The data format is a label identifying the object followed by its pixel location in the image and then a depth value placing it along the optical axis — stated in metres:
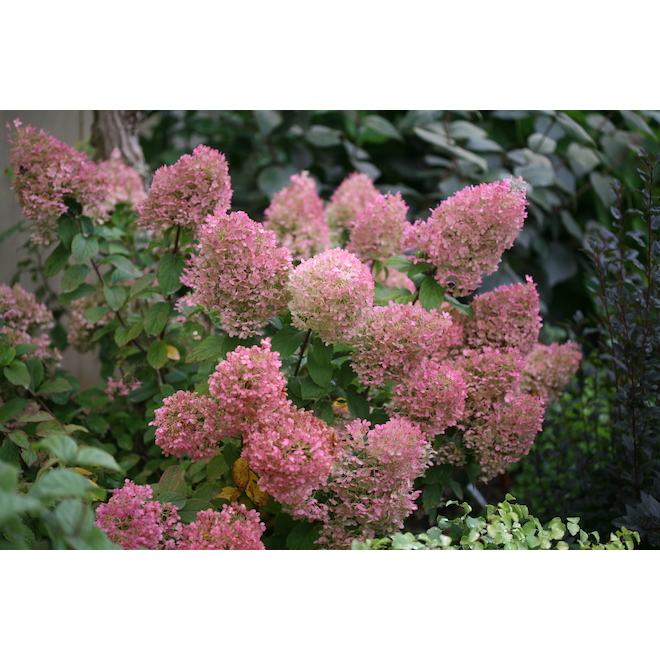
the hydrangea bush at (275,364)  1.07
